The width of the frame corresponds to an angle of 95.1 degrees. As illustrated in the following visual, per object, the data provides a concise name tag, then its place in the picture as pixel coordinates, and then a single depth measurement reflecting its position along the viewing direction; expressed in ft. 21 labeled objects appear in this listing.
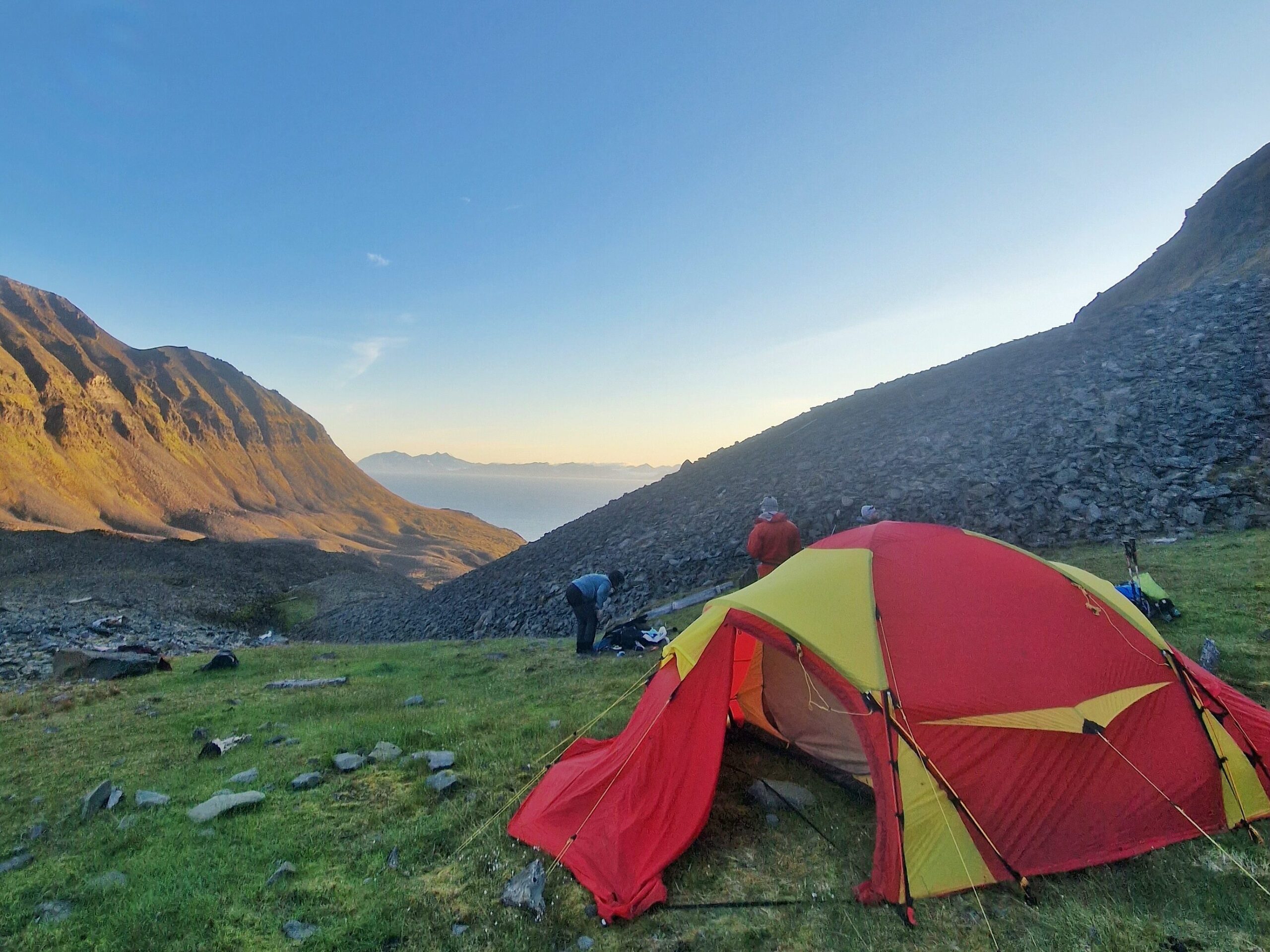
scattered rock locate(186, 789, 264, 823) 19.02
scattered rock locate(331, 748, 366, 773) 22.81
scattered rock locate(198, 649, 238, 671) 44.21
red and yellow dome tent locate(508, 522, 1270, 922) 14.96
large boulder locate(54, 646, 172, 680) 41.52
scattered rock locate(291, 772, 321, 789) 21.30
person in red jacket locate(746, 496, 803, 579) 36.14
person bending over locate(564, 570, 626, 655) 40.22
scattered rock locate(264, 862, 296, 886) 15.62
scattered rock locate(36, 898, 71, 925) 14.07
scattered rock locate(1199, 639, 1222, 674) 24.20
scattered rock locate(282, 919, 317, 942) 13.57
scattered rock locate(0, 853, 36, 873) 16.51
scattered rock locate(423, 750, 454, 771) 22.52
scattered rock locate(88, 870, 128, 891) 15.26
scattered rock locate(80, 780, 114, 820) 19.57
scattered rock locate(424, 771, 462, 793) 20.71
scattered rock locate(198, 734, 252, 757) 25.30
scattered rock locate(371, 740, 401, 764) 23.75
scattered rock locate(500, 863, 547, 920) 14.43
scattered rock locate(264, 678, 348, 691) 38.27
